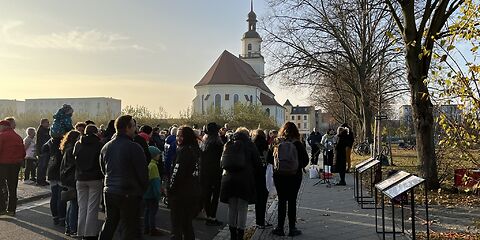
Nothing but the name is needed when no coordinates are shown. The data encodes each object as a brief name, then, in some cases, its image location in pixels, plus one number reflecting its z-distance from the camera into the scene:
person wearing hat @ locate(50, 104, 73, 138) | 10.04
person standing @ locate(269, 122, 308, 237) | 8.37
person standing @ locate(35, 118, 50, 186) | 14.22
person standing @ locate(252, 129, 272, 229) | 8.95
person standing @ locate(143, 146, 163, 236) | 8.64
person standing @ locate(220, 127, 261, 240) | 7.62
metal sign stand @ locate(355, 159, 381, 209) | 10.47
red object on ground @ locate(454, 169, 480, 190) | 6.75
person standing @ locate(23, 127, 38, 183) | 15.80
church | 88.69
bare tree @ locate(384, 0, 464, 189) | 13.09
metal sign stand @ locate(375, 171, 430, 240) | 6.08
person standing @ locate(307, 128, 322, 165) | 22.71
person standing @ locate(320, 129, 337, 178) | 17.99
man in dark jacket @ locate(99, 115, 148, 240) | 6.29
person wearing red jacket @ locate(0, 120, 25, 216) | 10.10
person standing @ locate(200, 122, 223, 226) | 9.36
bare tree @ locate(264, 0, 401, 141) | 26.97
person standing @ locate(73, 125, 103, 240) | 7.45
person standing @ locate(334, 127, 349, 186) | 15.75
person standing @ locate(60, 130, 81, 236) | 8.30
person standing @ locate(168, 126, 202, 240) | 6.92
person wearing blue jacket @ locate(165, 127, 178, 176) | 9.29
